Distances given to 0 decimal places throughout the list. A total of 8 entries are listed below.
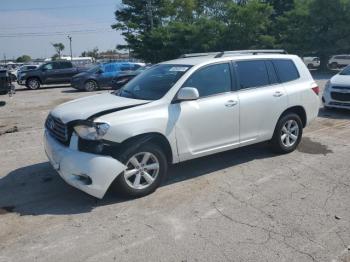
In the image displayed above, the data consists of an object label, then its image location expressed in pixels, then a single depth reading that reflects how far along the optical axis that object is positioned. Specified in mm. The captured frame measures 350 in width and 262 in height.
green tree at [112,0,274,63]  33500
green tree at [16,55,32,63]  119625
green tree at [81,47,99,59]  105469
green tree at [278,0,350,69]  30203
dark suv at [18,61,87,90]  23266
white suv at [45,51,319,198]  4582
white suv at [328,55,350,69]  34356
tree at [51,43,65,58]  108062
